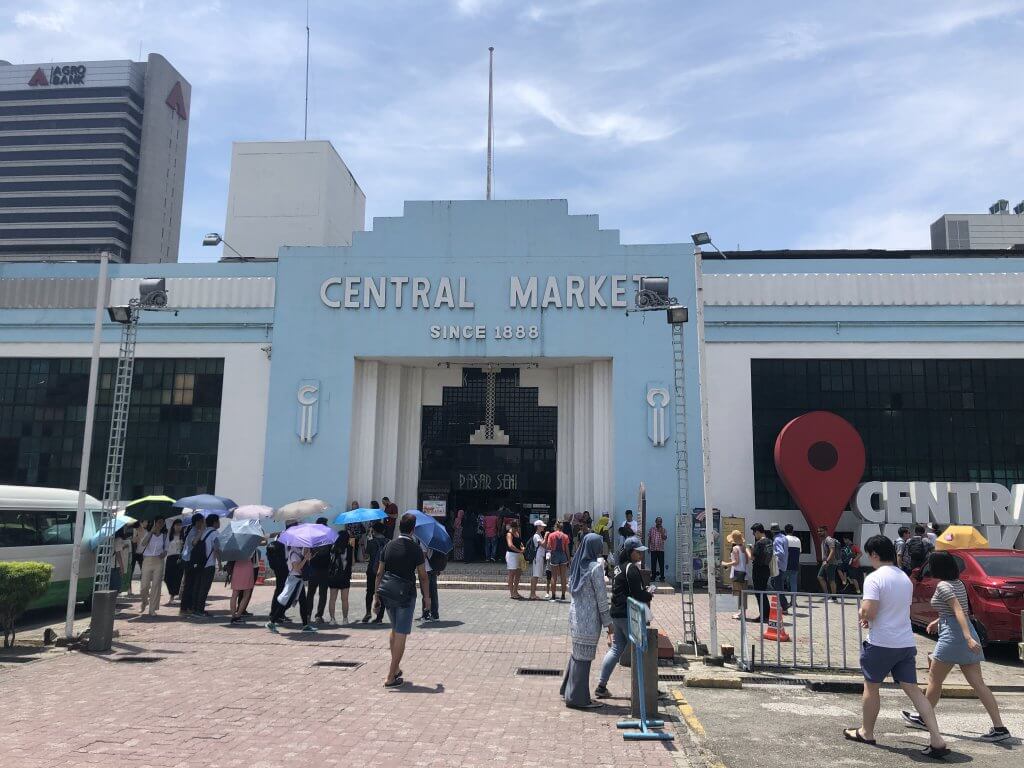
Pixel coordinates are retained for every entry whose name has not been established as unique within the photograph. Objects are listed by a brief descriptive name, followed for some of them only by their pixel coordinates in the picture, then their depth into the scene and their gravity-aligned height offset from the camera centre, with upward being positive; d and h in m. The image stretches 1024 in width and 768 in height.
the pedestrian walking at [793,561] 14.79 -1.25
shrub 10.48 -1.51
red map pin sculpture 19.55 +0.81
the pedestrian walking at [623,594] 7.99 -1.05
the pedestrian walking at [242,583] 13.21 -1.70
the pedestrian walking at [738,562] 13.91 -1.22
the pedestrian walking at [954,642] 6.86 -1.27
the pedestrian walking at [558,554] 15.68 -1.30
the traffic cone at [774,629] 10.12 -2.10
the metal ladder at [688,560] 10.74 -0.95
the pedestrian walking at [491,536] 22.38 -1.34
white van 13.23 -0.93
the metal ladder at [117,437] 11.76 +0.75
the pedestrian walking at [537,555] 16.52 -1.42
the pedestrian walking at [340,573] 13.33 -1.51
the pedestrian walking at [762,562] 13.66 -1.18
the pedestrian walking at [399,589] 8.60 -1.13
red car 10.39 -1.24
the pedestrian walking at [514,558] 16.59 -1.46
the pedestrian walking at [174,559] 15.00 -1.50
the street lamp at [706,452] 10.03 +0.60
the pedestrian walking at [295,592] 12.51 -1.73
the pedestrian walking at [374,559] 13.27 -1.23
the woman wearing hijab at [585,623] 7.75 -1.32
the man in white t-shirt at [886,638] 6.56 -1.19
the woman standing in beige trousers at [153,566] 13.99 -1.52
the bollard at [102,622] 10.71 -1.95
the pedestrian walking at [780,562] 13.84 -1.19
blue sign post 6.75 -1.63
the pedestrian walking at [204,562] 14.04 -1.46
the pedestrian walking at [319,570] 12.67 -1.39
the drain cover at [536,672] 9.58 -2.26
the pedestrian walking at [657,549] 19.44 -1.40
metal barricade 9.72 -2.16
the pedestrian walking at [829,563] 14.84 -1.34
